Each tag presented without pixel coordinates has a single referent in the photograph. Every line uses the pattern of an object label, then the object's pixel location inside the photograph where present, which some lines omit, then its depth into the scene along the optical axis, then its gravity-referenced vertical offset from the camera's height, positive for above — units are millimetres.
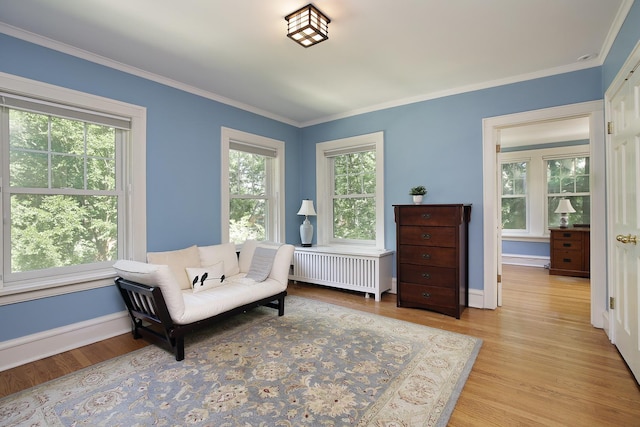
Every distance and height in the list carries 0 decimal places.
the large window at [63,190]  2383 +216
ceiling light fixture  2115 +1372
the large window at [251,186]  3898 +390
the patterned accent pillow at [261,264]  3227 -542
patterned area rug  1696 -1115
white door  1960 -23
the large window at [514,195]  6359 +358
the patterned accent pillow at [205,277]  2967 -629
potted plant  3744 +245
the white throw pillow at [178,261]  2946 -455
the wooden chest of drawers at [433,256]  3217 -483
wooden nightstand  5098 -676
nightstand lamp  5621 +37
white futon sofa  2311 -664
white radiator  3867 -741
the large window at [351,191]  4219 +341
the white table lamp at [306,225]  4523 -168
